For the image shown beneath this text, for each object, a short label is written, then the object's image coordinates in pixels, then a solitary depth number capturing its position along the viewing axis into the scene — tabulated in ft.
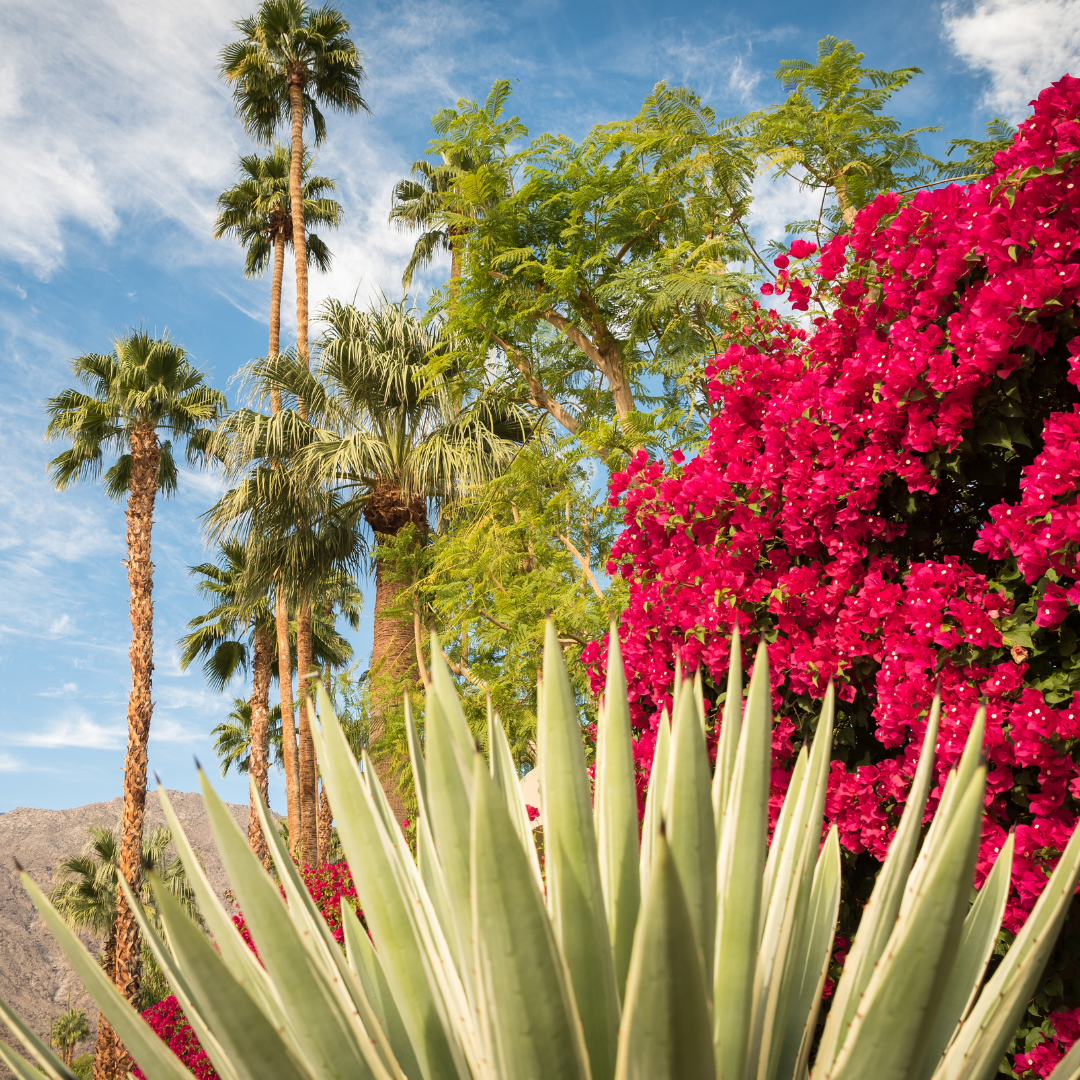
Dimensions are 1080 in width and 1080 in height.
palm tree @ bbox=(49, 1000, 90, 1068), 83.25
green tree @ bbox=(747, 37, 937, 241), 27.81
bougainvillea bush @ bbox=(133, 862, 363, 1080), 24.38
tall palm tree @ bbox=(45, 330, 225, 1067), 39.55
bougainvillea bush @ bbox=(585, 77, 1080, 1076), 7.65
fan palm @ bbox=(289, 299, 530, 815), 41.86
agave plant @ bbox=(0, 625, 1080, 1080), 2.80
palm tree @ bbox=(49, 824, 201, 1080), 68.90
